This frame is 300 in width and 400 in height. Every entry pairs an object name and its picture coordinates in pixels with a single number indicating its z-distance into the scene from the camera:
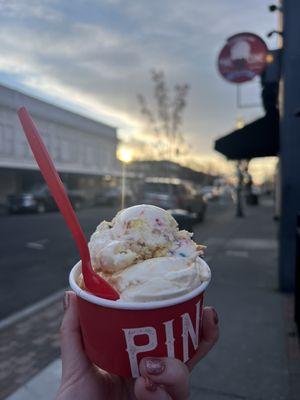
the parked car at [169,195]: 14.65
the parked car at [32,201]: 22.97
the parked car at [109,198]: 30.38
